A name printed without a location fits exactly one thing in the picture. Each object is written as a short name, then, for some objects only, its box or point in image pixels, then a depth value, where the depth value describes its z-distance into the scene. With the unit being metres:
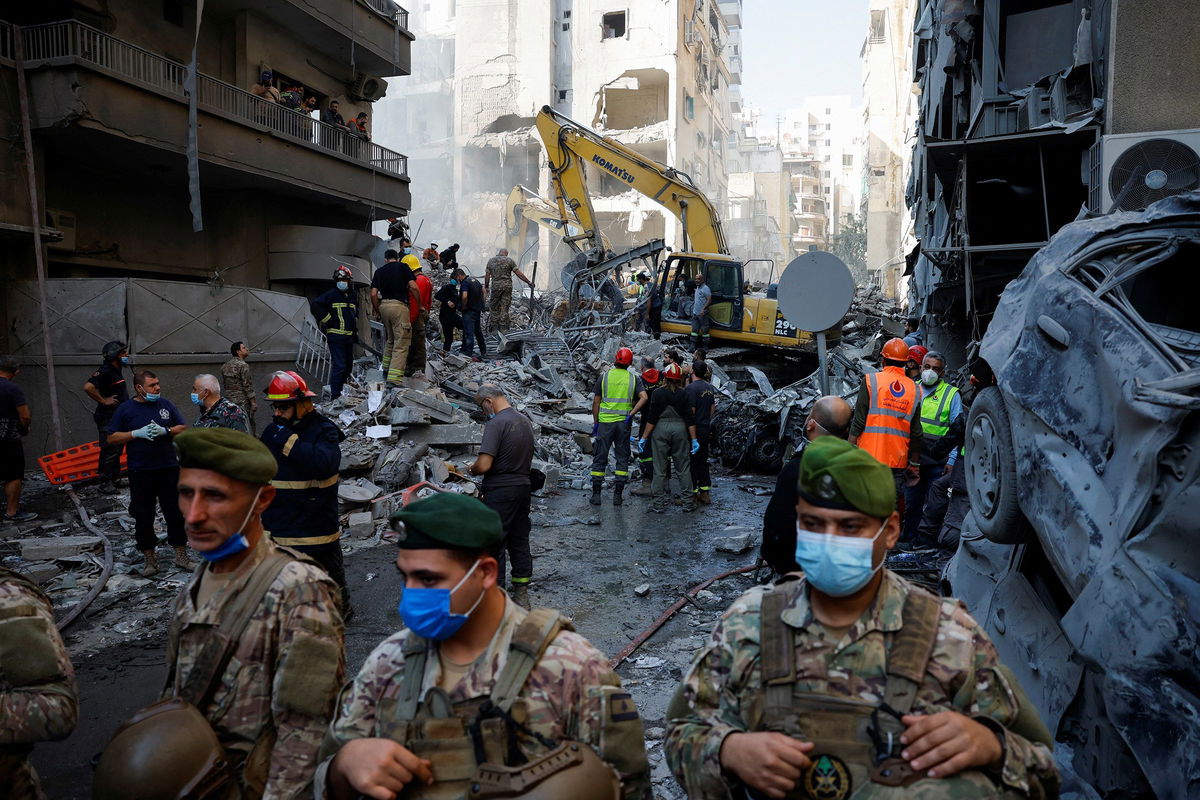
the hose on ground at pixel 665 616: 5.34
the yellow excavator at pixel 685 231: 16.86
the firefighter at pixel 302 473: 4.91
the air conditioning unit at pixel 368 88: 18.50
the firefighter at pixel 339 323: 11.45
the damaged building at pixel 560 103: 42.41
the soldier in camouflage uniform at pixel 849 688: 1.65
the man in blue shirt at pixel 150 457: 6.56
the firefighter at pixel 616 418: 10.07
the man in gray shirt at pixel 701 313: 16.61
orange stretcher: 9.23
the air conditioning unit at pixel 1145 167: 9.47
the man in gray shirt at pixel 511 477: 5.89
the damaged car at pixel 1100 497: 2.50
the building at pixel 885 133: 50.12
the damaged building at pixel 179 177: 10.67
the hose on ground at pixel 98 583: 5.84
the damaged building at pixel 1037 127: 9.95
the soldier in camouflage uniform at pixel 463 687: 1.78
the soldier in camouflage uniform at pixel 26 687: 2.19
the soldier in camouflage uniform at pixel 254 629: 2.20
